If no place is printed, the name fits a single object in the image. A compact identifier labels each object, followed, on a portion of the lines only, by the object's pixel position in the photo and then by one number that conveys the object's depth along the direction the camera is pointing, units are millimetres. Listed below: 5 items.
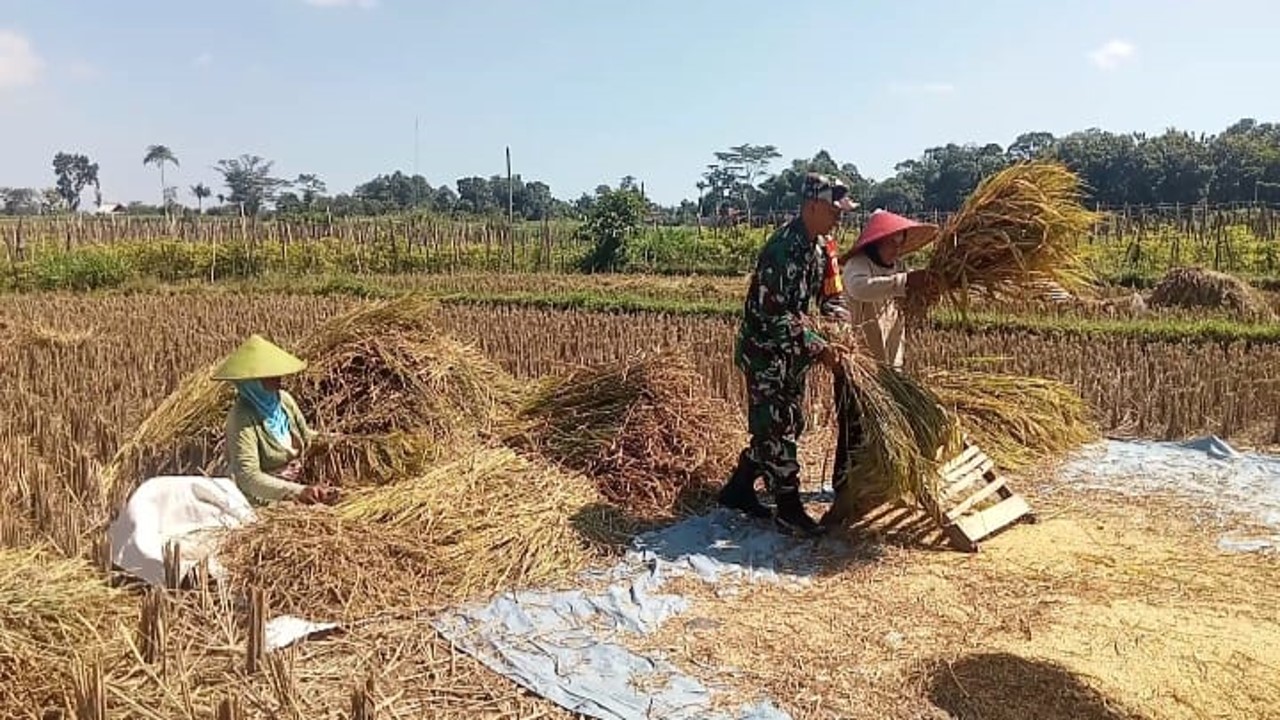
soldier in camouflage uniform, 4387
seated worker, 4355
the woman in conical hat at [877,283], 4672
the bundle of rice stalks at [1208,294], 12281
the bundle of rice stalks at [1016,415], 6023
